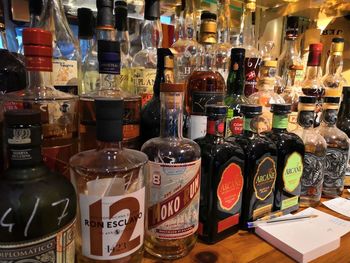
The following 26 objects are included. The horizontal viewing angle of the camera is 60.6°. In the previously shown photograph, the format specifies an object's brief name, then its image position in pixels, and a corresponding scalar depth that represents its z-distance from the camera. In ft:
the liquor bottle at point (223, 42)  2.60
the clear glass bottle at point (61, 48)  1.96
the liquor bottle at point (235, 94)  2.14
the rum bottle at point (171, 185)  1.58
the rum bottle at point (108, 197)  1.33
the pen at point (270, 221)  1.94
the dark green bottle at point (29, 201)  1.06
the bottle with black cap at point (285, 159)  2.06
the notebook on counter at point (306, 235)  1.69
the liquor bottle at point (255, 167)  1.90
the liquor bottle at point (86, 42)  2.12
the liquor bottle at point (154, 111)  1.90
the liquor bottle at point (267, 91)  2.46
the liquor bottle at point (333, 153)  2.50
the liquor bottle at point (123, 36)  2.23
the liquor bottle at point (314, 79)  2.75
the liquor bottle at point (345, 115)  2.91
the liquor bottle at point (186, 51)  2.53
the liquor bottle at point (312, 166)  2.34
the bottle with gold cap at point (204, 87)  1.98
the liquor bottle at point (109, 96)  1.56
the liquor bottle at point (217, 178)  1.73
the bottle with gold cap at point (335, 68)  2.90
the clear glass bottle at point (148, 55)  2.22
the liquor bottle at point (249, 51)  2.49
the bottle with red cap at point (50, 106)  1.40
